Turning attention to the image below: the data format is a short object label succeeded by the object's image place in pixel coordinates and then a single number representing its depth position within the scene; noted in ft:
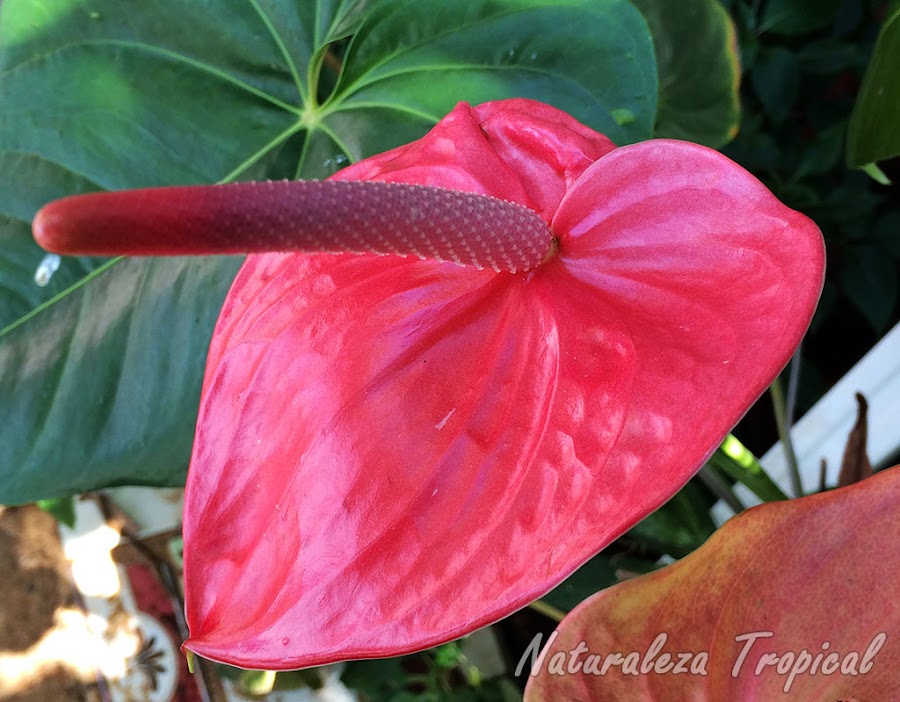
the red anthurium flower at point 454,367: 0.88
